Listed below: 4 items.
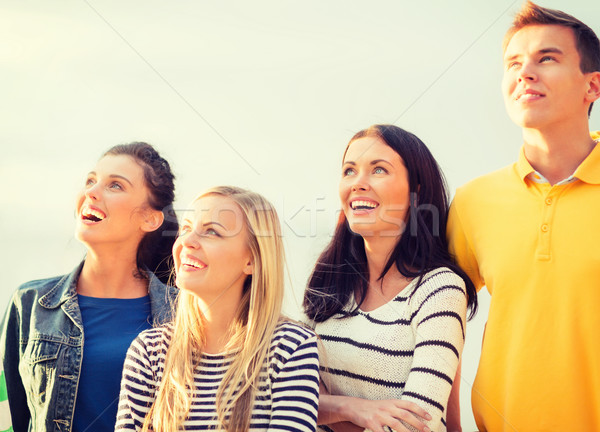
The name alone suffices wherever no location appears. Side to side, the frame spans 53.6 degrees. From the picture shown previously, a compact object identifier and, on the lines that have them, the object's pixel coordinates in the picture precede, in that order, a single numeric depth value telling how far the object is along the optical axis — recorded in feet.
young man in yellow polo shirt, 8.47
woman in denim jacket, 9.71
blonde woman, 7.82
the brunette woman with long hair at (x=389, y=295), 8.33
